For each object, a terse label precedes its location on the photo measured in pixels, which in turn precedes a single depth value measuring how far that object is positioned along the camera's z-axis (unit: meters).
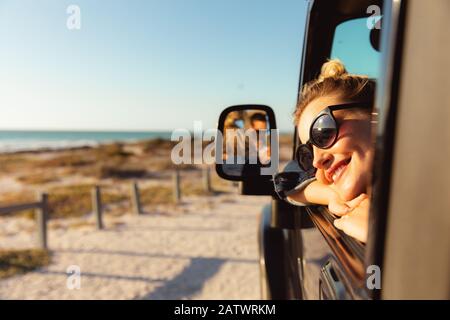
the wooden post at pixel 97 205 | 8.75
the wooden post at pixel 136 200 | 10.71
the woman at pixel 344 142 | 1.07
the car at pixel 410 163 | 0.50
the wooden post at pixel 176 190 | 13.13
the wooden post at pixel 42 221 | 7.16
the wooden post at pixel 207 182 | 15.44
